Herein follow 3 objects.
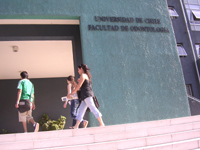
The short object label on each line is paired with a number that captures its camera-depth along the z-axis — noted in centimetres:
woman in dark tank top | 544
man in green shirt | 572
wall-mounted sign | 799
